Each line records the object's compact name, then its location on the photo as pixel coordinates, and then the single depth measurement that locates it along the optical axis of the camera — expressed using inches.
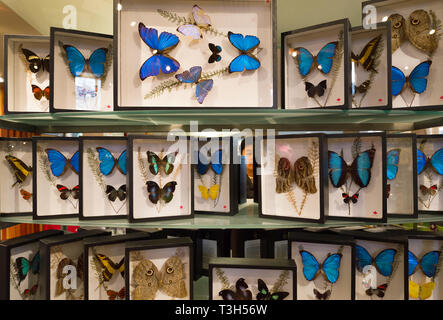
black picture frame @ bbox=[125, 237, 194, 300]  44.2
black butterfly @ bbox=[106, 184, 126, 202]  46.2
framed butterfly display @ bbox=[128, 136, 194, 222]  44.0
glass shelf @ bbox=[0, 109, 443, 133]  42.8
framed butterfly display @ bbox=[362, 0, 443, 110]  45.3
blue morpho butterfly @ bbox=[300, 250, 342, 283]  44.6
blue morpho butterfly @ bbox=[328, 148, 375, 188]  43.3
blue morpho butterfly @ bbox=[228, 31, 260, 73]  42.5
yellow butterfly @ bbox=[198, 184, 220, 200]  48.2
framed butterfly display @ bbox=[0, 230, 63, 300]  46.1
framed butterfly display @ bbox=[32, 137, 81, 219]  46.4
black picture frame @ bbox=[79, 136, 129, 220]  44.8
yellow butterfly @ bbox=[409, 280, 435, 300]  46.6
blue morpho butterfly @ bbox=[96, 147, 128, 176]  46.1
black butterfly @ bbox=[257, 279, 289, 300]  43.6
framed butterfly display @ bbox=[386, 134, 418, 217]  44.8
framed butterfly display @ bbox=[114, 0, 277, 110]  42.2
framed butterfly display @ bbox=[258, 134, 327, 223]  42.6
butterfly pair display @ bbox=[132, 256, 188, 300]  44.6
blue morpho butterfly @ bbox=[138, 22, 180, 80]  42.1
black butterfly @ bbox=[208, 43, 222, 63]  42.8
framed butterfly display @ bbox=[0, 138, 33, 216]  48.6
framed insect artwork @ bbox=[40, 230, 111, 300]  46.0
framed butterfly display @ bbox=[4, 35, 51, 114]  49.0
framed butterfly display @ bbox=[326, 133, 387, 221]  42.8
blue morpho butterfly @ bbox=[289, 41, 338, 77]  43.4
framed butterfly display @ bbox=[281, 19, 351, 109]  42.5
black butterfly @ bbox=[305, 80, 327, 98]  44.1
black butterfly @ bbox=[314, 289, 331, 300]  44.7
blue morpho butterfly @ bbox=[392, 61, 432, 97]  45.8
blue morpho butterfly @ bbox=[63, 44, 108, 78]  46.1
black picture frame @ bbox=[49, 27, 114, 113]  43.9
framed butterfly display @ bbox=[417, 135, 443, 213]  47.9
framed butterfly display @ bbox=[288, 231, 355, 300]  44.5
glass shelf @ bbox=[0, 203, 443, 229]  42.6
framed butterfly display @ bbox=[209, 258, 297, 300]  43.8
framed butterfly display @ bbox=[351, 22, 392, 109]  43.4
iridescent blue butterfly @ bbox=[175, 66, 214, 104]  42.9
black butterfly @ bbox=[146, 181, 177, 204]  44.4
